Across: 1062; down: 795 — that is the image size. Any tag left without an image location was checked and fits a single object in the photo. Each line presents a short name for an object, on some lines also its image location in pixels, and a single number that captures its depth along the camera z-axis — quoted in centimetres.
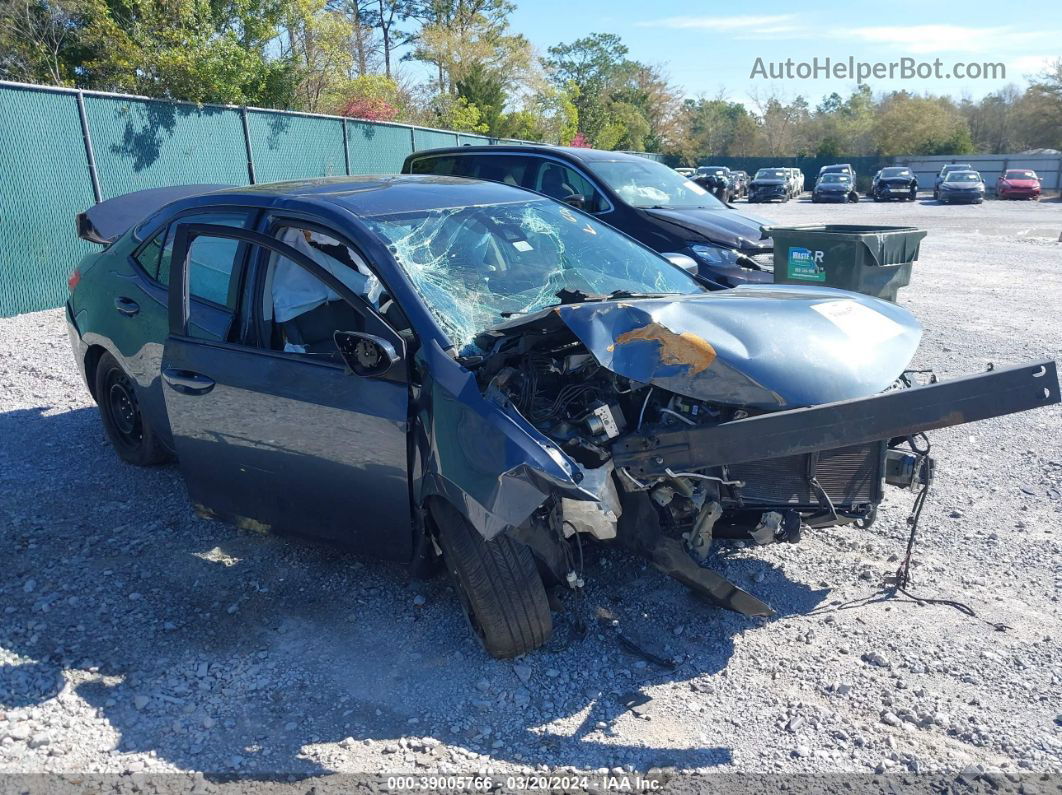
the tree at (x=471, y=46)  3384
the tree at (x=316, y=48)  1711
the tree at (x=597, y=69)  5831
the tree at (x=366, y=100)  2120
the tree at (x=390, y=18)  4369
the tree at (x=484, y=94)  3125
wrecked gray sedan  279
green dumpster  672
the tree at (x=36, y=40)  1658
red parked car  3681
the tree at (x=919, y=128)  5391
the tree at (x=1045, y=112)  4872
